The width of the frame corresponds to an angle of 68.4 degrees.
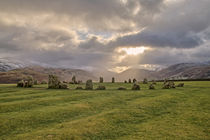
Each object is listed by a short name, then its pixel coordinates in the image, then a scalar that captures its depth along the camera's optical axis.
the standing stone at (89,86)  40.97
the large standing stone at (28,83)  45.38
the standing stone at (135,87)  39.75
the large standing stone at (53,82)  42.75
